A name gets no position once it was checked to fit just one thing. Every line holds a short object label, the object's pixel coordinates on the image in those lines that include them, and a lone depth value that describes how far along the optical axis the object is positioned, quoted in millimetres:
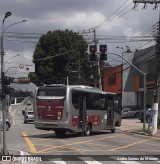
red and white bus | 30547
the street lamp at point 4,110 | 17781
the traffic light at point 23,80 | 42550
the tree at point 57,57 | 76250
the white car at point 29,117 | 59362
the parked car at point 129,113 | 65500
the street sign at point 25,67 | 48128
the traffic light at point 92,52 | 31639
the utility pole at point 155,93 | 34084
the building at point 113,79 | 72938
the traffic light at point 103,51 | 31891
